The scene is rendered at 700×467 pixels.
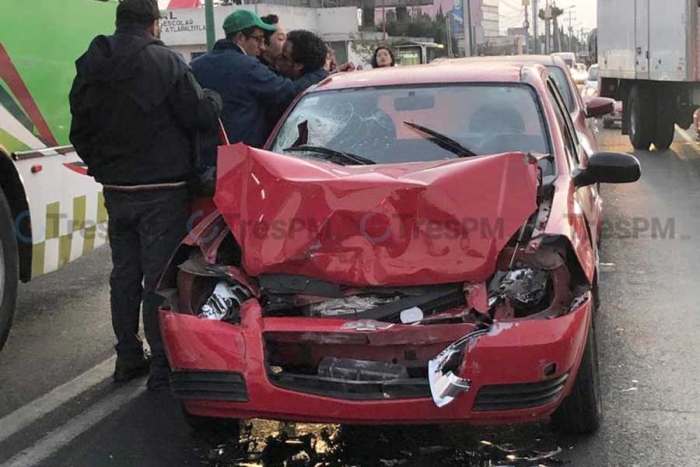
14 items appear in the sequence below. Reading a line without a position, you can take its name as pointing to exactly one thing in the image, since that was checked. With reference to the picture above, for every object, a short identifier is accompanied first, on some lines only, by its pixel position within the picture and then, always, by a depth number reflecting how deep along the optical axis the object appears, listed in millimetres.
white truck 13734
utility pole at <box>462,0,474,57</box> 42125
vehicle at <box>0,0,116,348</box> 5504
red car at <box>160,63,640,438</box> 3539
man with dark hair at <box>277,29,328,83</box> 6543
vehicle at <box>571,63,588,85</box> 26162
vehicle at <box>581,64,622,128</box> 20906
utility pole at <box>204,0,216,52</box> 14509
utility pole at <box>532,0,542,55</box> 75162
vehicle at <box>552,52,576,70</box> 42478
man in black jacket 4809
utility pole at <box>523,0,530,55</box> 56734
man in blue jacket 5895
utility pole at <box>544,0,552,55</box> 58875
